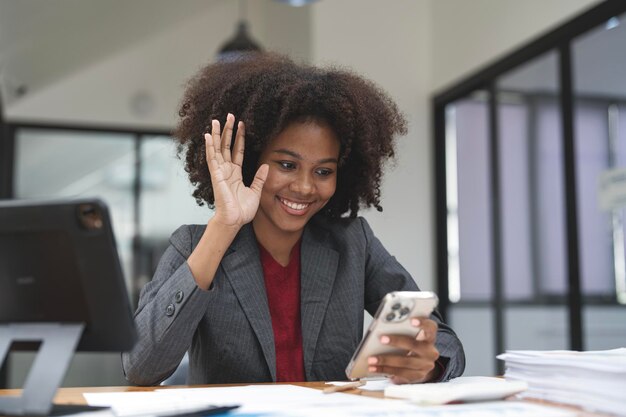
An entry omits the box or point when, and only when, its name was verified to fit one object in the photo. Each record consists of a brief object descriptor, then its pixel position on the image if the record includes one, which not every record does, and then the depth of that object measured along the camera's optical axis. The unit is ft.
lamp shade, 13.74
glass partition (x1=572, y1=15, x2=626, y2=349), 11.28
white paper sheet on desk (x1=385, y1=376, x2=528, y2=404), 3.55
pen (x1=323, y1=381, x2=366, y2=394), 4.13
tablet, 3.40
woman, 4.87
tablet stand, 3.36
